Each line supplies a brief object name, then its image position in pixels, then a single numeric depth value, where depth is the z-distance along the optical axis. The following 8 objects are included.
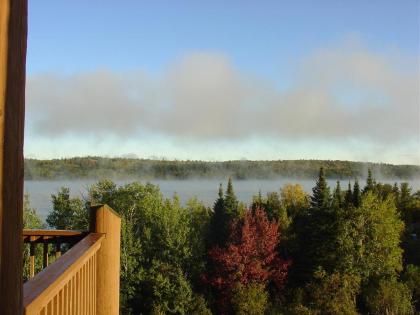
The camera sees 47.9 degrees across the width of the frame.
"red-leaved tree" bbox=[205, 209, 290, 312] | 25.08
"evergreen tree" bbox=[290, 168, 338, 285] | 27.39
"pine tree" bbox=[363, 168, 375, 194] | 38.42
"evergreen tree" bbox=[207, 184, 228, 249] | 30.94
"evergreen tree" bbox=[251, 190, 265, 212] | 34.41
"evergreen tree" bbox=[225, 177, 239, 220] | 32.28
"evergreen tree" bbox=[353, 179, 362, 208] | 29.67
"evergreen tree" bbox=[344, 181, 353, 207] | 30.27
